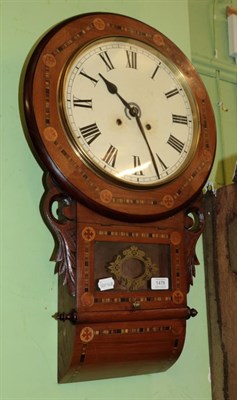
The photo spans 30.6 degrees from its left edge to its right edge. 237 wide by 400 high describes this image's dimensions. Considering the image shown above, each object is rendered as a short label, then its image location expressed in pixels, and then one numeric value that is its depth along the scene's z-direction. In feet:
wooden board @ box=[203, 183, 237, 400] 3.16
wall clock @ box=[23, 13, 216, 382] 2.61
